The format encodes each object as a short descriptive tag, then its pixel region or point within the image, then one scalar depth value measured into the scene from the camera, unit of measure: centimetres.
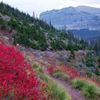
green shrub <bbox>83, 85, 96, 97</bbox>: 846
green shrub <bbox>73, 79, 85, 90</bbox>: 918
